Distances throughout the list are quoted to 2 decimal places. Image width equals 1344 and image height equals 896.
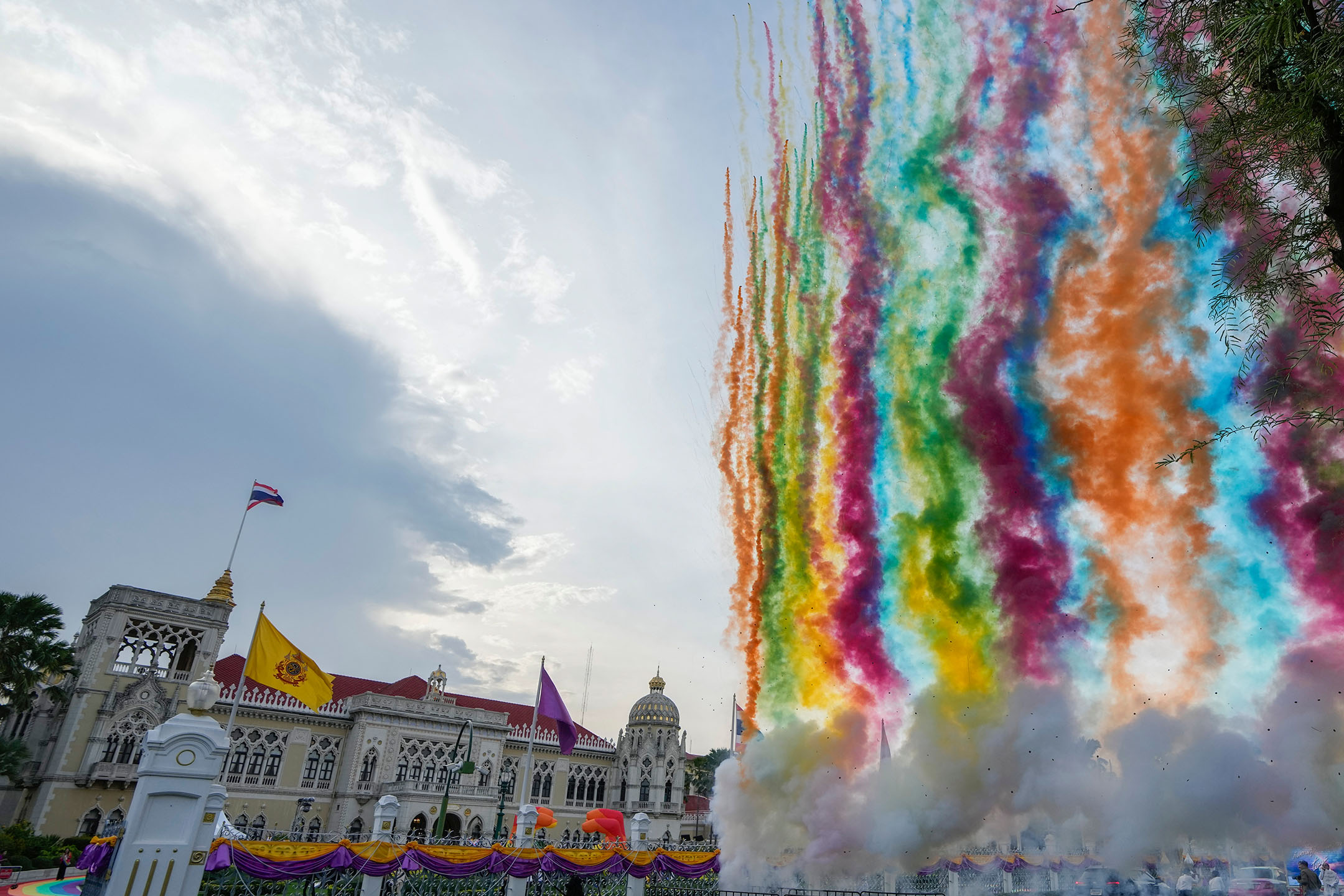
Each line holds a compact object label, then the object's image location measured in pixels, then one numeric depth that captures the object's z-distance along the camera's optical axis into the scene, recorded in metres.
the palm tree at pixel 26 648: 31.55
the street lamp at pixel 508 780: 50.12
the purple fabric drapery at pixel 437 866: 14.42
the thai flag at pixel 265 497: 29.66
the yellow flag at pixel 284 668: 22.08
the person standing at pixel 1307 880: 21.30
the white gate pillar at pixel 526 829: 22.11
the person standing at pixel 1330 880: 24.39
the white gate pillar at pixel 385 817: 18.40
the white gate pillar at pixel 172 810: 10.05
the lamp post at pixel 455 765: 31.66
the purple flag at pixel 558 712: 31.84
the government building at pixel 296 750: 37.81
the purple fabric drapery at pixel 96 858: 15.20
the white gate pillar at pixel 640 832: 25.00
